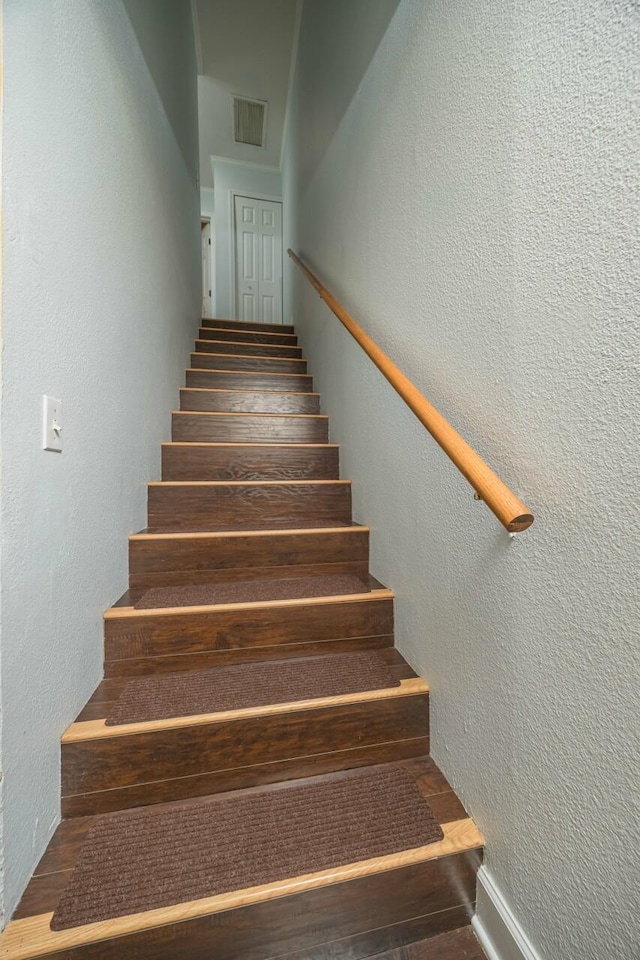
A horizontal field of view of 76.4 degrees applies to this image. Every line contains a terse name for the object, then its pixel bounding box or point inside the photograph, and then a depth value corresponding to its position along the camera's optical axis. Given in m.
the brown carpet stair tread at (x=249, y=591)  1.33
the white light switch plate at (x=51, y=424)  0.87
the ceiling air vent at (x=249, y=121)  4.25
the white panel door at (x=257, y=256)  5.11
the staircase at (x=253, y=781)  0.79
